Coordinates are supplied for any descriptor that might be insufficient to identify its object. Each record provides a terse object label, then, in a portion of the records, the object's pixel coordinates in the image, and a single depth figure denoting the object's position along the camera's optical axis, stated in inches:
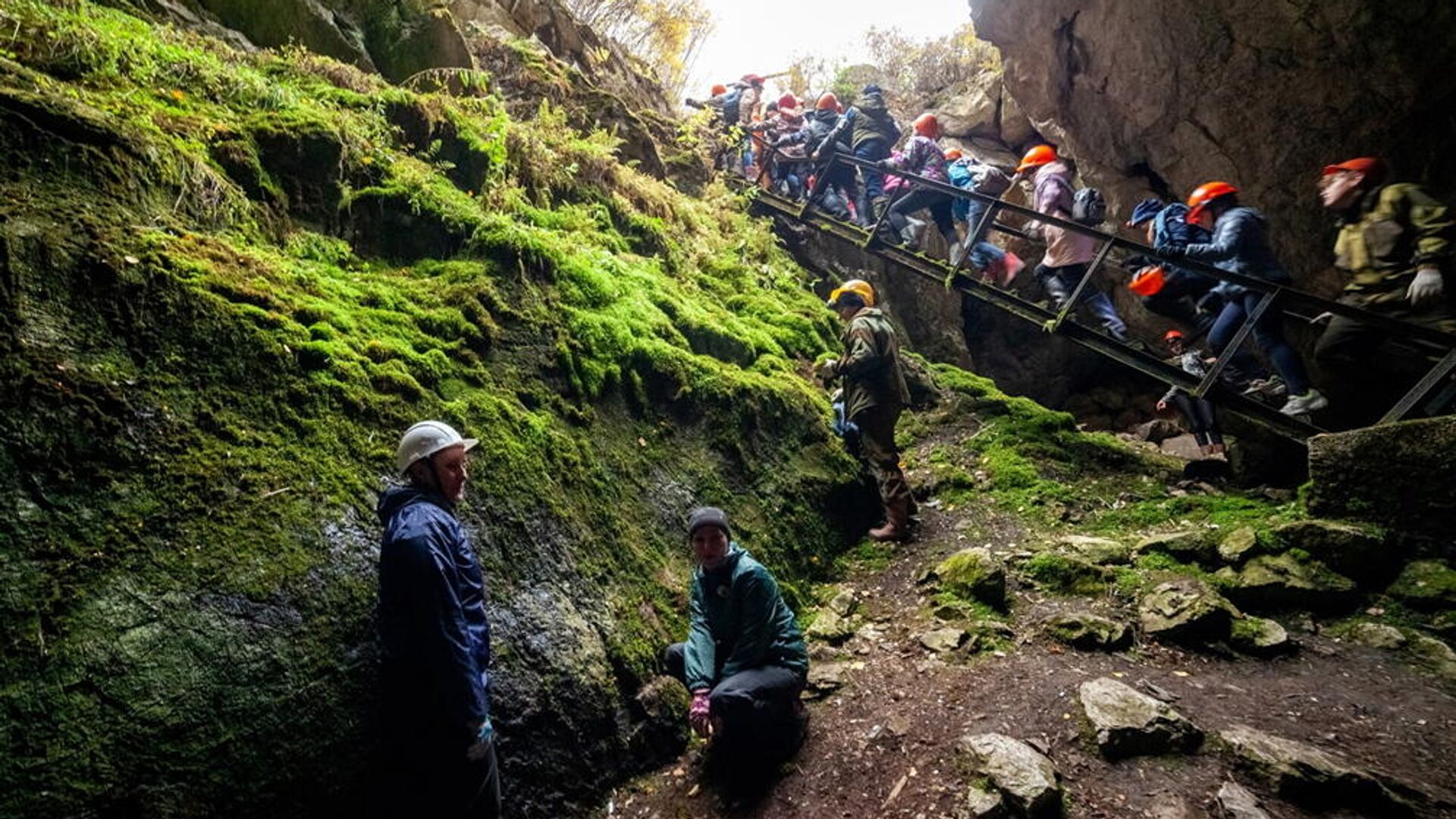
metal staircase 230.8
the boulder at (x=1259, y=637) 177.9
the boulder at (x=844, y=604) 231.9
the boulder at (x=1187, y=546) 219.8
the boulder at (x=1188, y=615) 183.0
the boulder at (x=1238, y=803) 117.1
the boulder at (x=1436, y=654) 164.2
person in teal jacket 153.6
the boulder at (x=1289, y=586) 193.0
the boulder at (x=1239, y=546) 210.5
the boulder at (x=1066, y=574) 218.4
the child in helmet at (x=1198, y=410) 315.9
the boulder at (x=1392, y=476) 196.7
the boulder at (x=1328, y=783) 118.6
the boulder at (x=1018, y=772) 124.8
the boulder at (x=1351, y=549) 197.0
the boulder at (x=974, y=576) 216.1
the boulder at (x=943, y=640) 195.5
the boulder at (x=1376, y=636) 176.1
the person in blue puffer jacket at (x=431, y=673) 110.3
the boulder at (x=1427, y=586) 183.0
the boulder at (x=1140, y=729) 137.9
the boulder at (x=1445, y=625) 175.6
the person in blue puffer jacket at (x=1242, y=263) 277.1
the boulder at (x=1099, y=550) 231.3
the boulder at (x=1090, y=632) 186.4
